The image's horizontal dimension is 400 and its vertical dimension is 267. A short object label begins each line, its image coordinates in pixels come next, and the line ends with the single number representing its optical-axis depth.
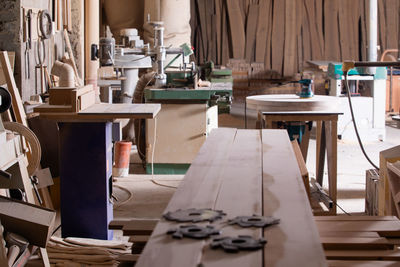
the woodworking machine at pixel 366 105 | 8.05
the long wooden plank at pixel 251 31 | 11.23
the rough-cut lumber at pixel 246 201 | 1.74
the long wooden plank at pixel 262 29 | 11.19
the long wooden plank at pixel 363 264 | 2.37
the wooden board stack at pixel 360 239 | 2.46
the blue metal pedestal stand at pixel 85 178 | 4.17
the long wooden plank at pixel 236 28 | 11.19
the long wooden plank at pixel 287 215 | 1.73
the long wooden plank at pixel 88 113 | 3.96
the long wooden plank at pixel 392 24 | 11.12
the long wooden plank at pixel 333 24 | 11.14
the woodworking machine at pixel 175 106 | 5.99
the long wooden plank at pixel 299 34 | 11.11
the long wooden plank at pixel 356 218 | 2.96
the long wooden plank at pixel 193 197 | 1.74
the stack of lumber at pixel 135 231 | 2.45
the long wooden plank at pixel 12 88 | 4.58
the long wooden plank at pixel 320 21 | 11.14
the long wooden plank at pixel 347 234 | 2.70
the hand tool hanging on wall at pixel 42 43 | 5.50
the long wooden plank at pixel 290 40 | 11.07
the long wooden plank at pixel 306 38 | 11.17
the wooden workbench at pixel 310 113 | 4.82
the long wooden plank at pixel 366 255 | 2.46
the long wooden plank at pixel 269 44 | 11.21
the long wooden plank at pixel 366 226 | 2.77
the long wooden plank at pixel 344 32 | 11.14
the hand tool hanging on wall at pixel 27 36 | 5.13
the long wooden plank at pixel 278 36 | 11.14
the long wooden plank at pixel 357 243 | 2.56
